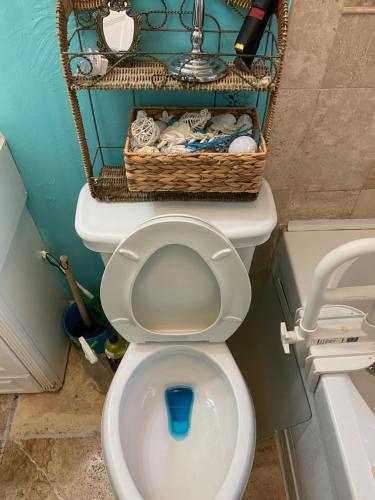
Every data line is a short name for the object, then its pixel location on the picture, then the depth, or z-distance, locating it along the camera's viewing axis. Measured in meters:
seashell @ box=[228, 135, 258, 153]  0.78
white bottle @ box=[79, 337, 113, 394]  1.38
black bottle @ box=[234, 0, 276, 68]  0.70
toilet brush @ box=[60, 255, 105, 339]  1.23
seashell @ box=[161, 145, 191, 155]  0.77
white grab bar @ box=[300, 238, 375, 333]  0.65
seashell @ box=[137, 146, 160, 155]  0.76
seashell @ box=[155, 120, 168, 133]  0.85
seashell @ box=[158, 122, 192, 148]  0.80
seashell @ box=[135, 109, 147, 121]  0.84
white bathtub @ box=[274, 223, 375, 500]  0.79
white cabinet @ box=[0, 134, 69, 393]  1.00
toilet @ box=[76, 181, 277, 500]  0.82
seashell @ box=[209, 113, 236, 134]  0.85
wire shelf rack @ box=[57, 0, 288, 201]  0.71
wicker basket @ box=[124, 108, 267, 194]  0.75
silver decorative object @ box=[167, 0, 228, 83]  0.71
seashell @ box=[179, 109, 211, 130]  0.85
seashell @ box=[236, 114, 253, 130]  0.85
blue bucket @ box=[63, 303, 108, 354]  1.34
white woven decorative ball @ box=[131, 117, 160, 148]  0.80
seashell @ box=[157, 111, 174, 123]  0.88
